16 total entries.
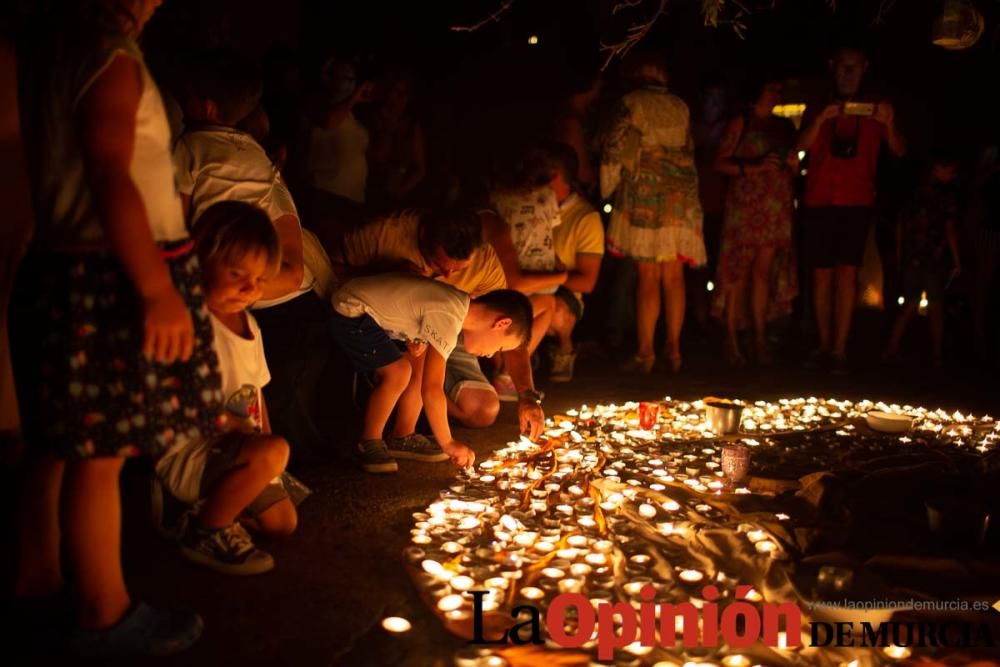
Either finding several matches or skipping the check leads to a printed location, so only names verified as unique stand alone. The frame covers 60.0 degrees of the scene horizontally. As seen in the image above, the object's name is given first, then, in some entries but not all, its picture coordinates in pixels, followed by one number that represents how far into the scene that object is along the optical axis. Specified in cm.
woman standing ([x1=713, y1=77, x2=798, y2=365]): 604
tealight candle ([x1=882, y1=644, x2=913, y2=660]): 210
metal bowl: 416
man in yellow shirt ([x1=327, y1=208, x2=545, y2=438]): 379
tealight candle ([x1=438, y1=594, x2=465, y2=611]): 233
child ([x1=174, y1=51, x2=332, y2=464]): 311
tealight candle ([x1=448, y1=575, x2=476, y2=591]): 247
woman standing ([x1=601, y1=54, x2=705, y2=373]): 564
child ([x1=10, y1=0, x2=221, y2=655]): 188
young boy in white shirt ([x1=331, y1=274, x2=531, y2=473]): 350
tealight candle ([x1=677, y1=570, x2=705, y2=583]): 252
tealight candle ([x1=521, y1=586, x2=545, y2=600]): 242
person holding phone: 592
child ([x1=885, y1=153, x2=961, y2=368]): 632
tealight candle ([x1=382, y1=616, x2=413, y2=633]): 227
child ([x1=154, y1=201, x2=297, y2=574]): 252
